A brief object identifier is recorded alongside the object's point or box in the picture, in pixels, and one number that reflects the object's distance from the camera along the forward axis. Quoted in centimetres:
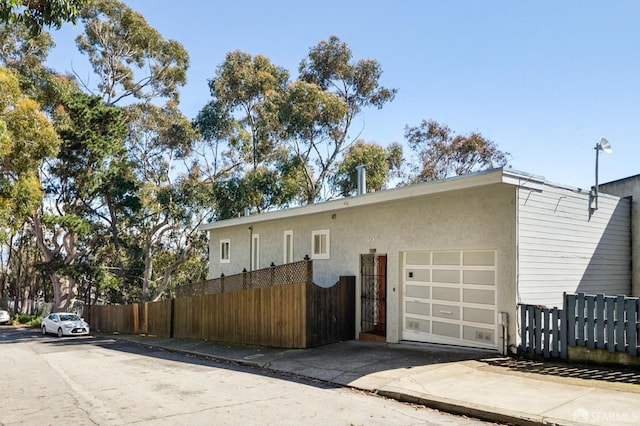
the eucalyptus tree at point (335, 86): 2873
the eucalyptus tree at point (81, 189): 2889
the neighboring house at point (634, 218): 1300
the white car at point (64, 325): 2534
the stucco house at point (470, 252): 1025
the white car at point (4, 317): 3560
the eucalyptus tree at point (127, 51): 3161
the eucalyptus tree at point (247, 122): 2931
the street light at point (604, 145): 1248
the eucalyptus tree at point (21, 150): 1830
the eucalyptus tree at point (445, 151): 3070
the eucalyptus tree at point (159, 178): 3250
